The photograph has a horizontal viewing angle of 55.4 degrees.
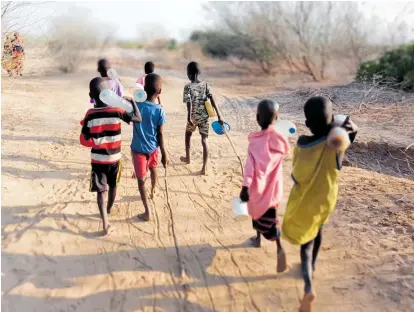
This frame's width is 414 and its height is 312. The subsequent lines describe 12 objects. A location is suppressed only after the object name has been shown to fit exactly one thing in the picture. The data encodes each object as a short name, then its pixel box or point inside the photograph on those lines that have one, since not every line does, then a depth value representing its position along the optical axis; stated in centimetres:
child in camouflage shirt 537
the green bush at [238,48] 2020
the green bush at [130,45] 3889
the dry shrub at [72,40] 1489
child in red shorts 414
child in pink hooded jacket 317
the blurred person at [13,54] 902
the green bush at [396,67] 1308
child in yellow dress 288
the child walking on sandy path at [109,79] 535
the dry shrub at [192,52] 2974
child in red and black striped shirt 382
